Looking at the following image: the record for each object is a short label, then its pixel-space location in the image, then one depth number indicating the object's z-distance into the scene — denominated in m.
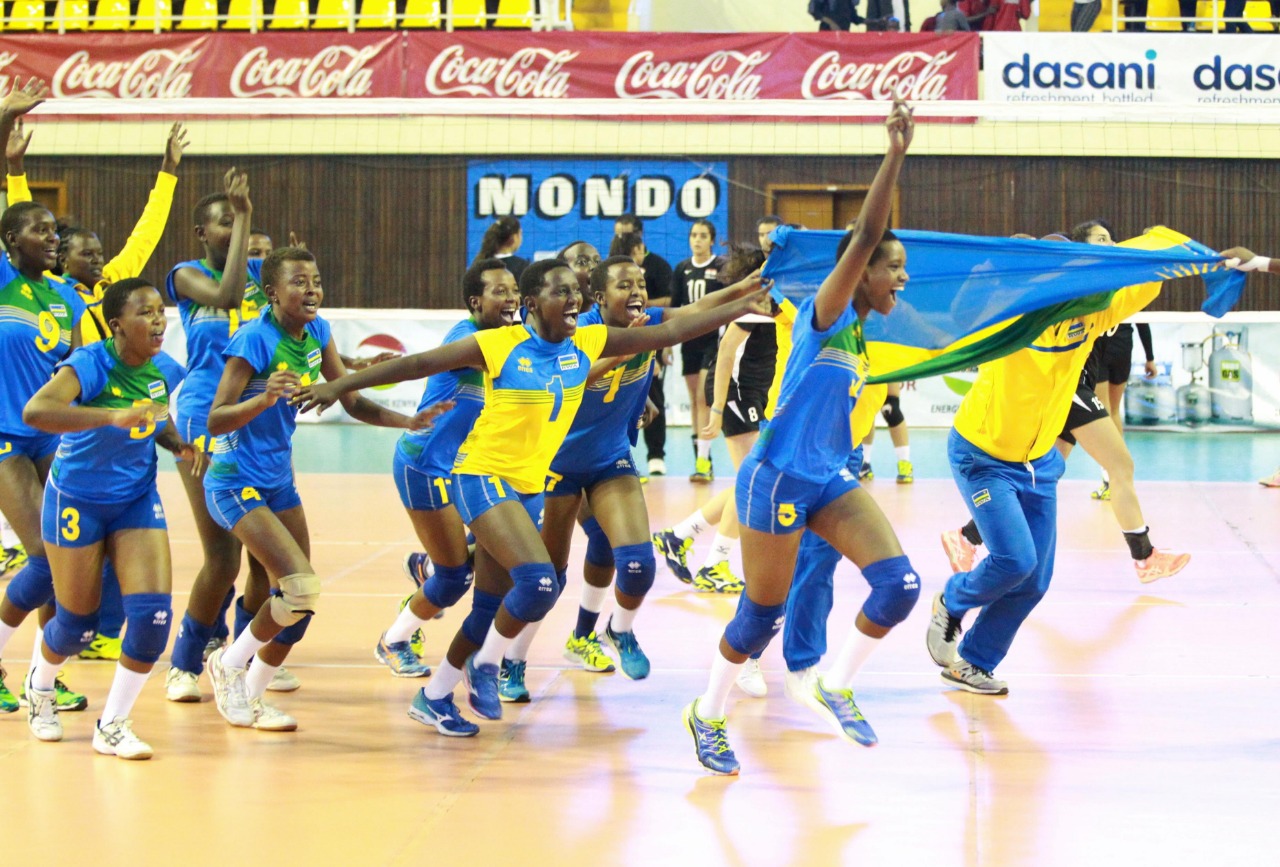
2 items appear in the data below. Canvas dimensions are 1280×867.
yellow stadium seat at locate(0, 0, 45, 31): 19.77
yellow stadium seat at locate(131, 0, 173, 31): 19.27
